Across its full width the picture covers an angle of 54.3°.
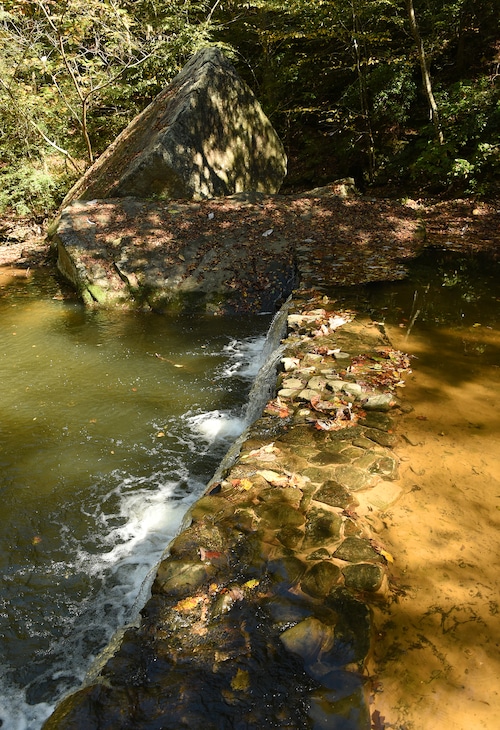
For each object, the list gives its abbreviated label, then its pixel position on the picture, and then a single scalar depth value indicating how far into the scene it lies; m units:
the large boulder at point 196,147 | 9.99
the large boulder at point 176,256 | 8.16
